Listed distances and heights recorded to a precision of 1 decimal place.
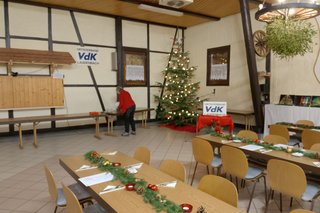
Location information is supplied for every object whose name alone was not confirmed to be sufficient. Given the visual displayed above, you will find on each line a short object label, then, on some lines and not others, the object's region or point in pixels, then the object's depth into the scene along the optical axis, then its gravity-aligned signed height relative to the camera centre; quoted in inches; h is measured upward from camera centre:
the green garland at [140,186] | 66.3 -30.9
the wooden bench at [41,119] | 230.0 -28.8
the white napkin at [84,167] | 98.2 -31.3
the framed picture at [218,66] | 341.7 +32.7
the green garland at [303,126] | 182.7 -27.8
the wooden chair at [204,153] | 132.0 -34.7
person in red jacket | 287.9 -19.7
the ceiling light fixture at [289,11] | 120.6 +40.9
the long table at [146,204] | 67.2 -31.9
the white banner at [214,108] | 243.3 -18.6
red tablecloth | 237.1 -29.9
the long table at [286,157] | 101.8 -31.1
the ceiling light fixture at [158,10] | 280.1 +93.3
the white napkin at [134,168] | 95.6 -31.4
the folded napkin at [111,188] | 78.3 -31.9
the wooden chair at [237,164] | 114.4 -35.7
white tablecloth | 227.3 -24.4
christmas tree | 338.0 -8.1
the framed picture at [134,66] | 350.6 +32.7
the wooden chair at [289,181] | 92.9 -35.7
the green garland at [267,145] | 114.2 -29.6
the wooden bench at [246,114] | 293.4 -29.4
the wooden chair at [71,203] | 70.4 -33.1
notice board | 265.4 -2.7
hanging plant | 136.5 +30.1
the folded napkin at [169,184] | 81.7 -31.6
